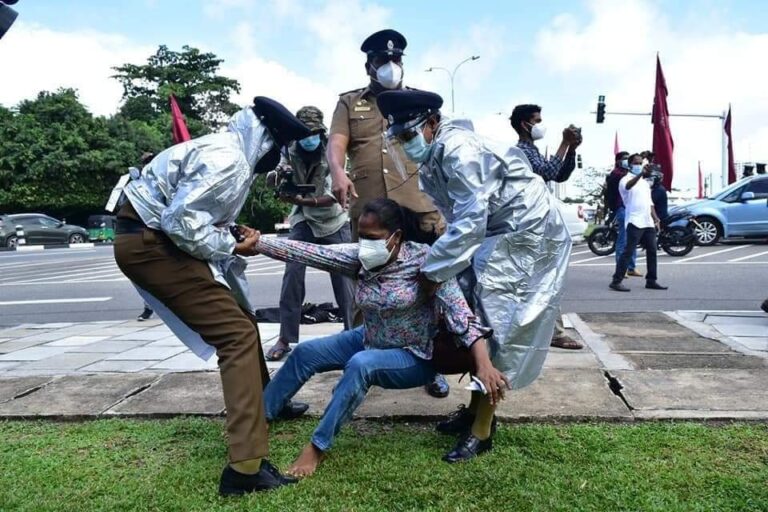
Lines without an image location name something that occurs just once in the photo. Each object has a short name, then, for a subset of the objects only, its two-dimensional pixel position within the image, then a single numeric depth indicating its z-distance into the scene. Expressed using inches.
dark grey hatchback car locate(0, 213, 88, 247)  1014.3
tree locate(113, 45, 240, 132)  1724.9
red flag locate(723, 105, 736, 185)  950.5
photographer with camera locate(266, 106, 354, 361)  191.2
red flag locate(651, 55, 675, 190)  643.5
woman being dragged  114.0
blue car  581.3
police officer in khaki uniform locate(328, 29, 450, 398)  157.5
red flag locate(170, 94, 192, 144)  427.2
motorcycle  513.7
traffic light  935.7
